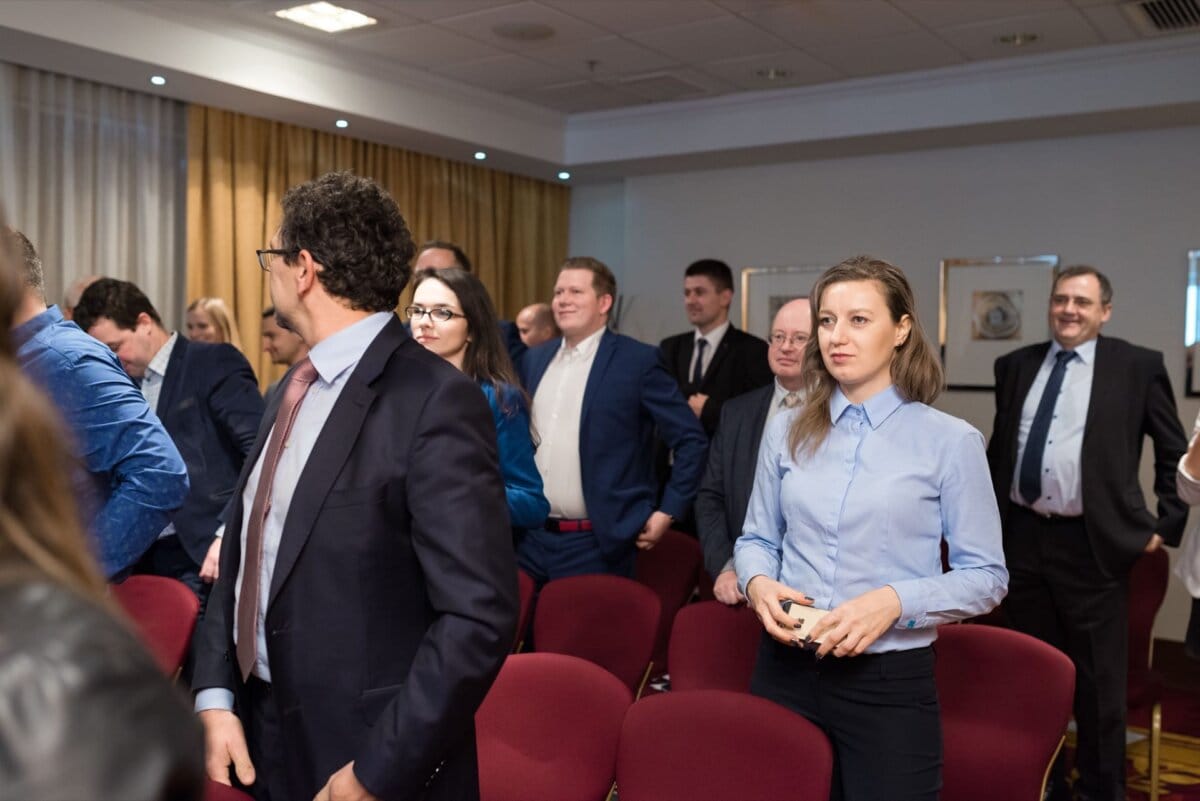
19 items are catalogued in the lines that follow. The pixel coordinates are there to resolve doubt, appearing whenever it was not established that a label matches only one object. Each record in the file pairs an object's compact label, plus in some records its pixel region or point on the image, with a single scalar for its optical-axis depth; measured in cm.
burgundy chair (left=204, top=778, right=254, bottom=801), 190
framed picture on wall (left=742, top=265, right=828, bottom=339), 781
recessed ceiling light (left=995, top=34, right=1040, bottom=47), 583
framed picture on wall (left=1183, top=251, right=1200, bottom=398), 644
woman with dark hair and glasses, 323
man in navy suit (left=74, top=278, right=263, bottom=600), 359
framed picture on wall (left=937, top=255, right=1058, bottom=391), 697
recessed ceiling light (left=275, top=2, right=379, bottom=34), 560
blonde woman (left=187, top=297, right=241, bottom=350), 606
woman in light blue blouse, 211
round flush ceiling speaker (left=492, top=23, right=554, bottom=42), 580
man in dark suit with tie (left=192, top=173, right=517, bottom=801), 156
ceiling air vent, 525
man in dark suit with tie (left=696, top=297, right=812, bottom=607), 326
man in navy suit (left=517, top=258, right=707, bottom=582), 395
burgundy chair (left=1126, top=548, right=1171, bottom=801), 390
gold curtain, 659
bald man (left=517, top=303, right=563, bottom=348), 596
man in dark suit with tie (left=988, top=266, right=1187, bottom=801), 382
